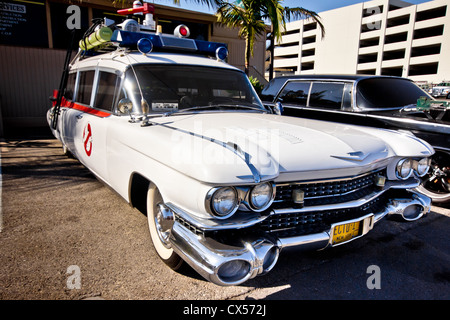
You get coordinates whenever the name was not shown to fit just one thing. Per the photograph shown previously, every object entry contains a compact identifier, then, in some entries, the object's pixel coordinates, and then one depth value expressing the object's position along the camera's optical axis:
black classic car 4.23
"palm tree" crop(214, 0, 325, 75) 10.65
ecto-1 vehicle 1.98
